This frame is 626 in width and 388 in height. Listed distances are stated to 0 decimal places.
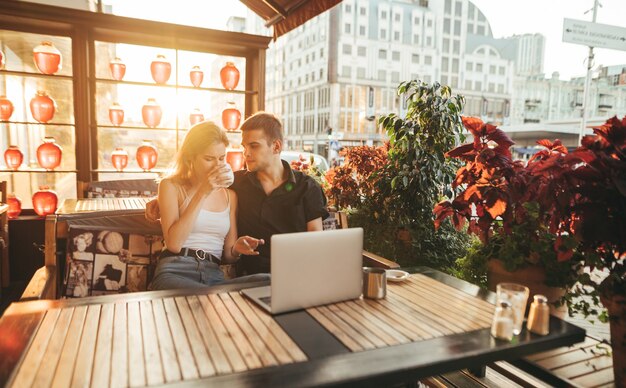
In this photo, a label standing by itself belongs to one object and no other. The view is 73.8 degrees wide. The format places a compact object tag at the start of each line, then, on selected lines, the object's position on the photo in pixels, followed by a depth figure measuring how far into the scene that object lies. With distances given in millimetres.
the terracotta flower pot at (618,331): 1598
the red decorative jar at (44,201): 3992
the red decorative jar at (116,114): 4223
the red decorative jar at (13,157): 3975
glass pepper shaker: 1188
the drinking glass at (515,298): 1178
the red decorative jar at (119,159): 4305
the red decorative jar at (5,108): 3855
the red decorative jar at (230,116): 4562
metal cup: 1403
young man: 2217
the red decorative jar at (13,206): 3945
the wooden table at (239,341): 906
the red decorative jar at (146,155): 4281
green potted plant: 3375
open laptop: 1191
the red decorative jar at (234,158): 4465
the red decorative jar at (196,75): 4457
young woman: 1926
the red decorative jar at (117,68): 4148
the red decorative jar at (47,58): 3824
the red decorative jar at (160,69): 4234
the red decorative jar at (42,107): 3857
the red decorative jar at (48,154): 3924
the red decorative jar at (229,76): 4484
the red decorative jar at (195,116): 4520
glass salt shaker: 1140
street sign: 5844
